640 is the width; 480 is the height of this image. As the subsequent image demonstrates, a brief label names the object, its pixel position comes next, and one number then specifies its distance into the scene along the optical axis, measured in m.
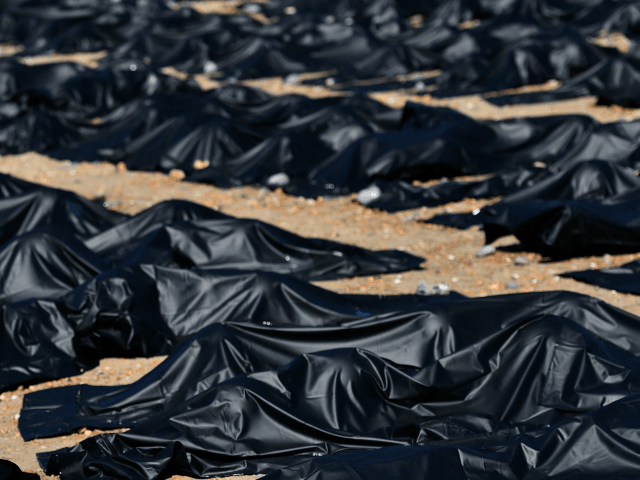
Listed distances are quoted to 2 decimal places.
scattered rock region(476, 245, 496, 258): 9.67
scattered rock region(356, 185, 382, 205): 11.90
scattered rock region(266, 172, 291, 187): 13.00
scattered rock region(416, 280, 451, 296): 8.46
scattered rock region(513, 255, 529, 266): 9.30
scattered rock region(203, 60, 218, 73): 22.50
